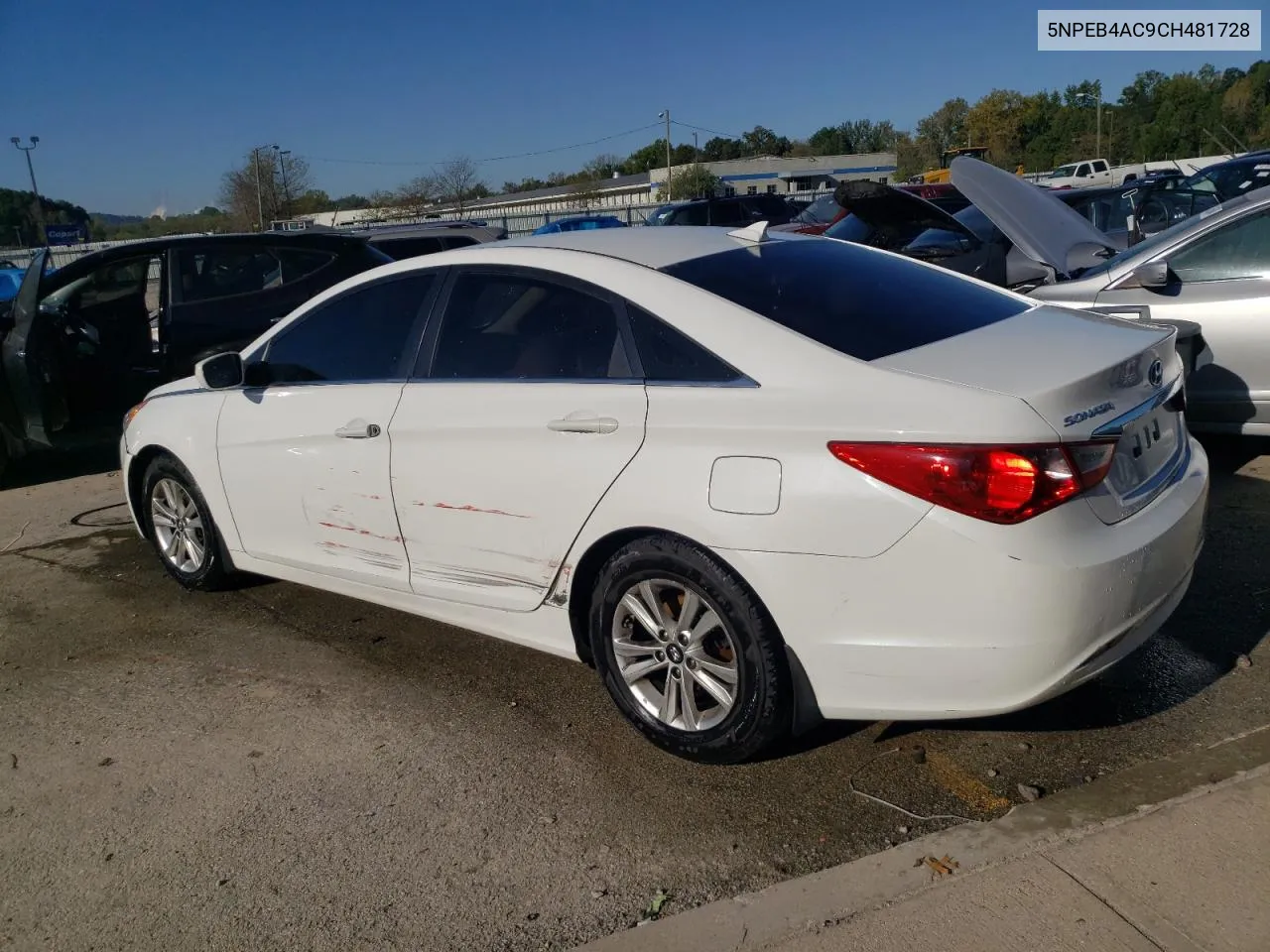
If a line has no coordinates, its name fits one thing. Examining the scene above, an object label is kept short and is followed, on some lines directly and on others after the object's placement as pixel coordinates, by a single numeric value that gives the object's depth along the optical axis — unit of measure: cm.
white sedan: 271
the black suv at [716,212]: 1978
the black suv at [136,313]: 746
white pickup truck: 3978
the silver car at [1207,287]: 558
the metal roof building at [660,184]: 6178
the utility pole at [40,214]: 5430
